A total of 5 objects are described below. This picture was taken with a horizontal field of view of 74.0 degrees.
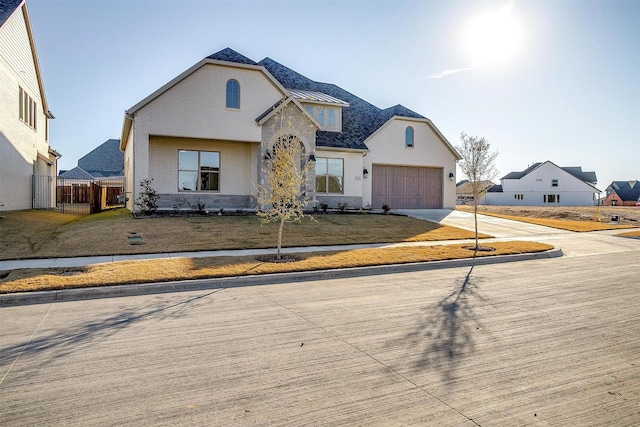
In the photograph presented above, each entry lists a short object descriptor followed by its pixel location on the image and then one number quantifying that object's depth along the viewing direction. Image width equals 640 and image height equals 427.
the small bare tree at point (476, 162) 13.96
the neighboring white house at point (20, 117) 19.38
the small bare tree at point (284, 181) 11.07
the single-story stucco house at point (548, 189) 59.56
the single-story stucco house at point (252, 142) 19.80
